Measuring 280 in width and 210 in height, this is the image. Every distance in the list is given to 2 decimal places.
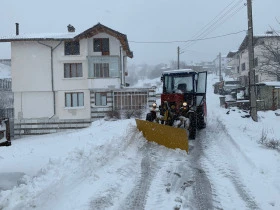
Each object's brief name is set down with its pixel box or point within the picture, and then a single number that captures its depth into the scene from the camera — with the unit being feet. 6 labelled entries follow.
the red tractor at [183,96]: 41.16
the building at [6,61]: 176.16
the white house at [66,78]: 95.66
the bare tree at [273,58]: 72.87
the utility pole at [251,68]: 53.72
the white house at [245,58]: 127.95
